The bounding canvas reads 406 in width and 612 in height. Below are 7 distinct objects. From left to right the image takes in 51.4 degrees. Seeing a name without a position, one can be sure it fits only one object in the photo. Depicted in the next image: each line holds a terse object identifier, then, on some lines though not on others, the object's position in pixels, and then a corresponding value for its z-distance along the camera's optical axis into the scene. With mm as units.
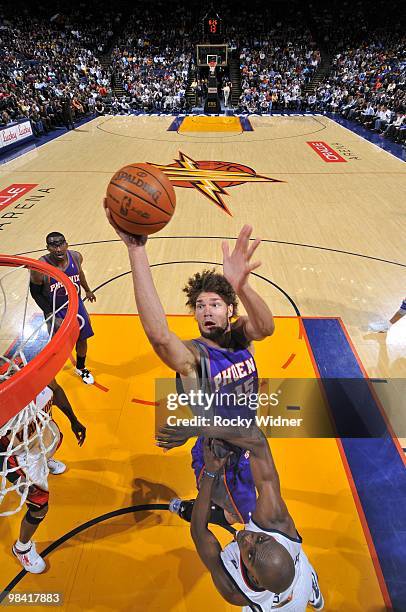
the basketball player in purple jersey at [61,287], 3705
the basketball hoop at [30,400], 1871
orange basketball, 2018
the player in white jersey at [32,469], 2391
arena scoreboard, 21219
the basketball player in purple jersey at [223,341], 1939
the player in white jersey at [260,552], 1870
